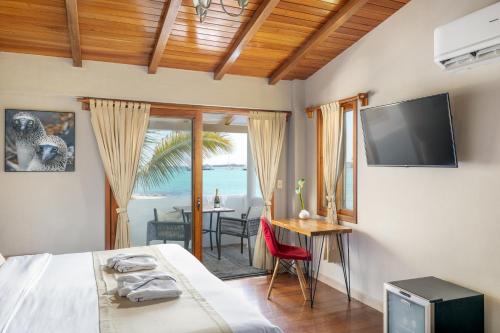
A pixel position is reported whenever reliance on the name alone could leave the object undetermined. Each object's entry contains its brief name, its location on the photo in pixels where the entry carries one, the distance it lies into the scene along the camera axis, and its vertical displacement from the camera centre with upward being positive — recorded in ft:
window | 12.96 -0.01
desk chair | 12.43 -2.71
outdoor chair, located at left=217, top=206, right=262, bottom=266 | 17.47 -2.56
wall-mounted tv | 9.04 +0.97
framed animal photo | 12.14 +1.02
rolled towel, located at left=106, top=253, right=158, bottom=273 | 8.30 -2.02
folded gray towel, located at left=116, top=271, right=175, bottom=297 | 6.77 -2.02
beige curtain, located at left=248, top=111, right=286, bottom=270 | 15.44 +0.75
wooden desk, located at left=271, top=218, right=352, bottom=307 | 12.30 -1.94
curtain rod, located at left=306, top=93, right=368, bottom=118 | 12.28 +2.38
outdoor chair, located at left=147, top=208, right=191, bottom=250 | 14.16 -2.22
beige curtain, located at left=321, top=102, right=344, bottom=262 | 13.39 +0.43
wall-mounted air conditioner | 7.64 +2.75
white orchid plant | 14.95 -0.69
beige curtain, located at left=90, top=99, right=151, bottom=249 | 12.89 +1.01
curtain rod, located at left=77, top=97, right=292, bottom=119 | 12.92 +2.38
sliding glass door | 13.98 -0.51
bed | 5.60 -2.22
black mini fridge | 8.13 -3.03
